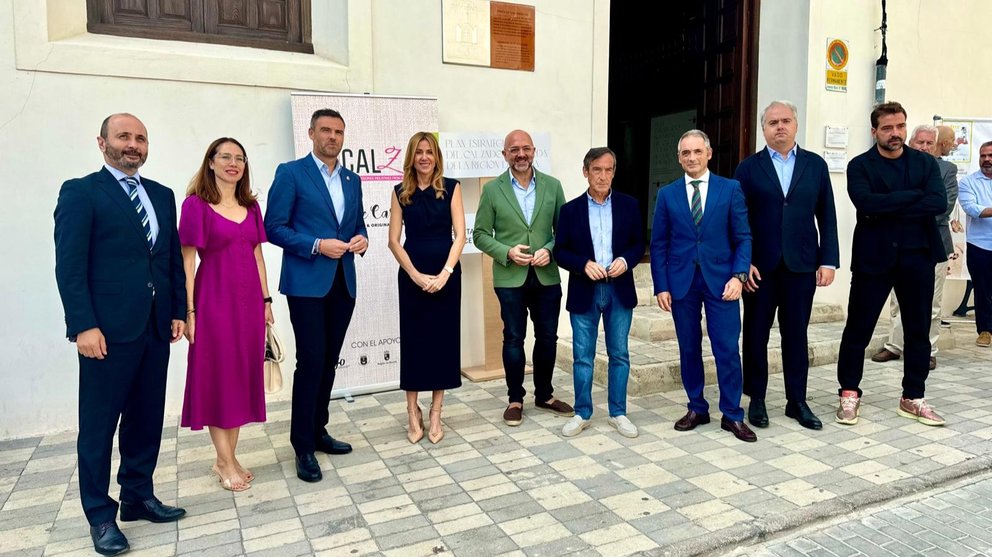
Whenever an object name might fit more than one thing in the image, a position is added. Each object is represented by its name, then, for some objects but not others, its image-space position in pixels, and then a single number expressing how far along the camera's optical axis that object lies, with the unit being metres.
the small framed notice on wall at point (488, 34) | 5.53
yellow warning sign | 7.10
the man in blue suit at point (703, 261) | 4.13
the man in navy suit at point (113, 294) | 2.76
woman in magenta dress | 3.37
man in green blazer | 4.41
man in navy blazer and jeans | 4.19
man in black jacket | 4.27
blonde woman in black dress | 4.07
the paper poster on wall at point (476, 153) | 5.52
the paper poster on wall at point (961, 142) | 7.54
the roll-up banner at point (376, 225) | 5.14
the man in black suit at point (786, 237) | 4.25
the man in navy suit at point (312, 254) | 3.68
